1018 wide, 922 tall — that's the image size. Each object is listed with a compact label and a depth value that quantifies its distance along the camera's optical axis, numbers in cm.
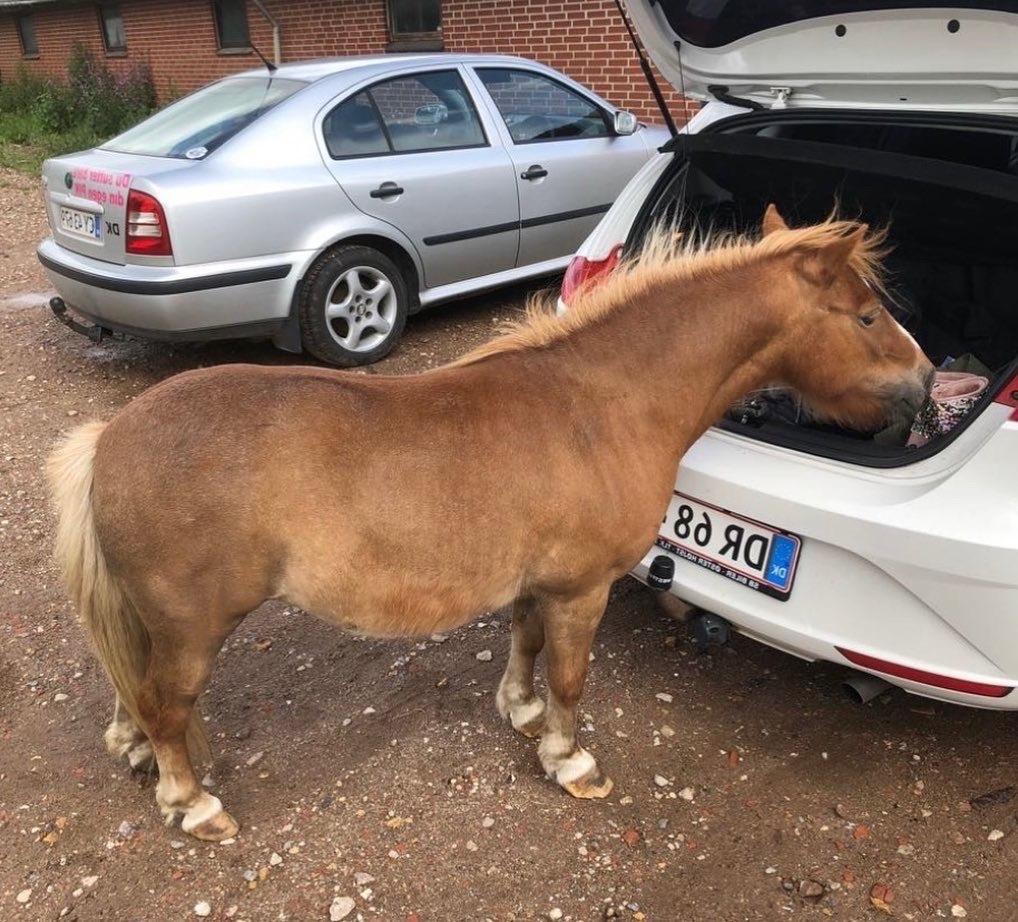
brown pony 201
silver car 493
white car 207
